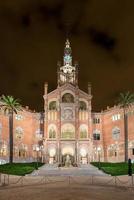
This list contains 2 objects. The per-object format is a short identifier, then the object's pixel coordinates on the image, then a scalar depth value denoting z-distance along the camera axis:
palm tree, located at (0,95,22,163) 37.93
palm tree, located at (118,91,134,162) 40.04
